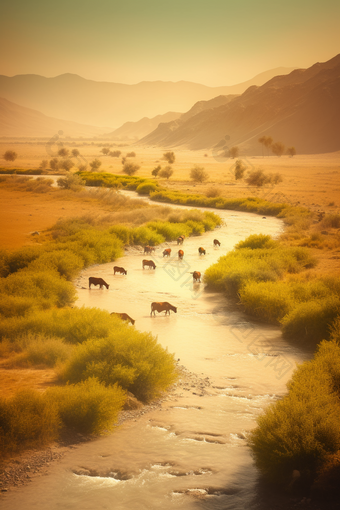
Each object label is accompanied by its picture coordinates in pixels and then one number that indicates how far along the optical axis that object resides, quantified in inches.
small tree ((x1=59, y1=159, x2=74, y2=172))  2739.7
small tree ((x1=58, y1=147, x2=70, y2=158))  4025.6
